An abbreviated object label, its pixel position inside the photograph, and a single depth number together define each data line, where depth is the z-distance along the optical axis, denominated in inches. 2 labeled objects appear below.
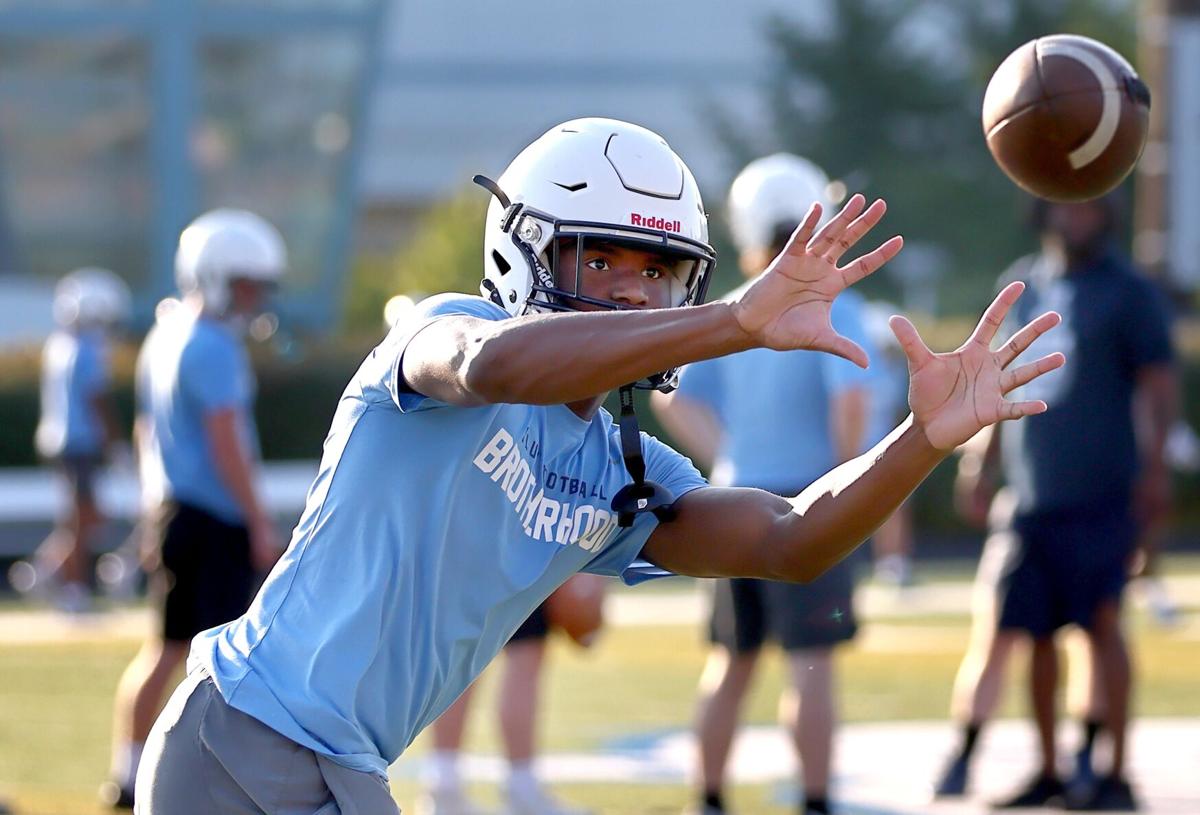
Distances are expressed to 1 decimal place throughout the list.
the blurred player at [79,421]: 1186.6
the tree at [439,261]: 3041.3
